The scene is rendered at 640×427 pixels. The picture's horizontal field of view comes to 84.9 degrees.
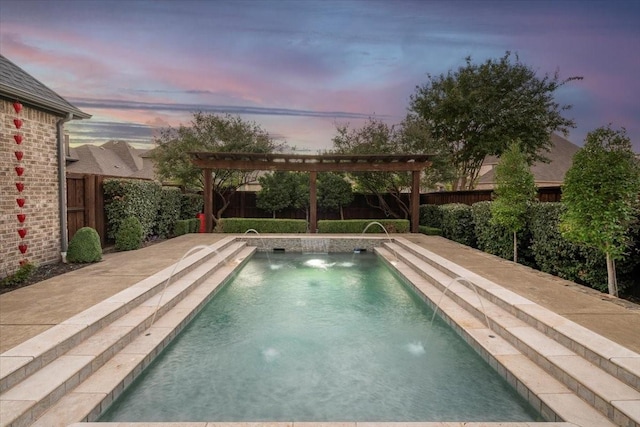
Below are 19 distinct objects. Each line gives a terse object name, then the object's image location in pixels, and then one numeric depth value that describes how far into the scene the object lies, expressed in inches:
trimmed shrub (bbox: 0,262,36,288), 239.1
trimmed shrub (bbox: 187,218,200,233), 588.1
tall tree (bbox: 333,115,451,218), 658.8
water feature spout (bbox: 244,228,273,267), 455.8
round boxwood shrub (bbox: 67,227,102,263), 318.0
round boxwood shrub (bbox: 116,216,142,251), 395.2
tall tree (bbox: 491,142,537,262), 339.0
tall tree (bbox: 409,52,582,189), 733.3
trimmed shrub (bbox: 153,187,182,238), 520.7
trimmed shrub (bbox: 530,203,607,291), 247.3
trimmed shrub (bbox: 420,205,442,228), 596.1
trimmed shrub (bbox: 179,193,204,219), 640.4
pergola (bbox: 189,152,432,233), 574.2
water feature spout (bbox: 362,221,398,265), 578.5
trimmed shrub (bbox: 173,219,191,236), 561.9
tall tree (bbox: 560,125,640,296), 217.0
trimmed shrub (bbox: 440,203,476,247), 486.3
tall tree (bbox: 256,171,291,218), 735.1
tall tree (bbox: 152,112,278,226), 695.7
